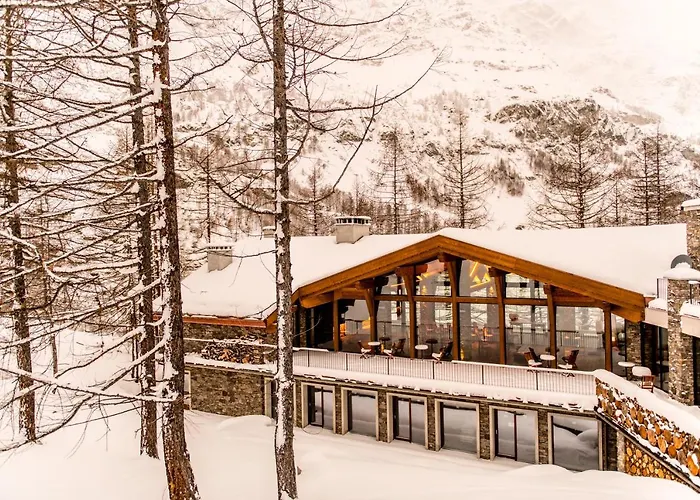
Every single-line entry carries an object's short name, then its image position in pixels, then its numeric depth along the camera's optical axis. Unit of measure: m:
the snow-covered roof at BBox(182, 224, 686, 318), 12.74
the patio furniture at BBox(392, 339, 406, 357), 15.94
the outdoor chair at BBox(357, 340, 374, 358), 15.40
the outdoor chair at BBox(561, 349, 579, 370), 13.40
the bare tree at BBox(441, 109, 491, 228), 30.59
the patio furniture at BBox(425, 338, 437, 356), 16.05
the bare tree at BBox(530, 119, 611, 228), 30.16
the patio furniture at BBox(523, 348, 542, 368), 13.28
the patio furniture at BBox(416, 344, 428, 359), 15.05
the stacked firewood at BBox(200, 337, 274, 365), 15.81
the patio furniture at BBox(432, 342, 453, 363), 14.52
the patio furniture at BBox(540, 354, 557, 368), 13.16
